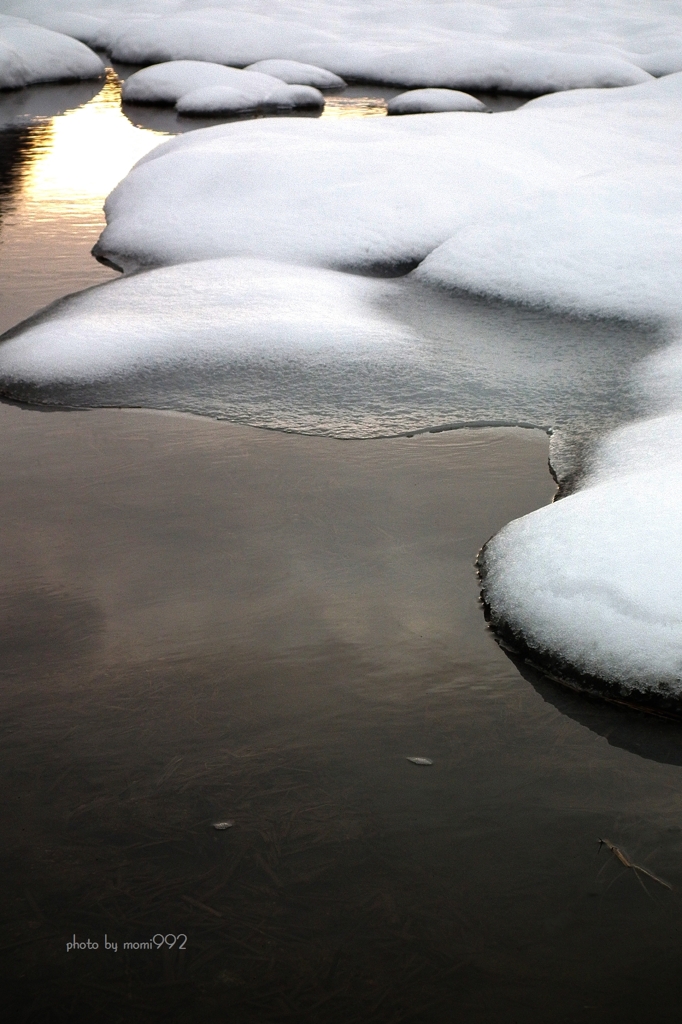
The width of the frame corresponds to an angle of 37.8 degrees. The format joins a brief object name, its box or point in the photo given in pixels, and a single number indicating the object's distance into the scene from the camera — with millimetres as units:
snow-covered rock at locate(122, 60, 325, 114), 11047
